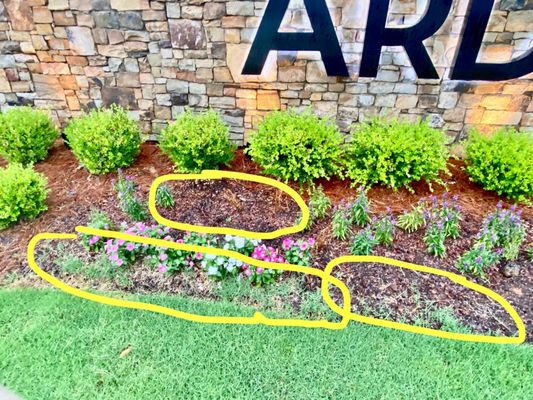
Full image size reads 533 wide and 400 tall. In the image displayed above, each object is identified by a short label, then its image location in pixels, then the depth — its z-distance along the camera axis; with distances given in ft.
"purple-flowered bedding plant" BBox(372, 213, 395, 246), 10.87
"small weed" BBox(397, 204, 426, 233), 11.34
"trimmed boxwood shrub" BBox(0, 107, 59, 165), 13.89
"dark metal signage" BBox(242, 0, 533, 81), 12.04
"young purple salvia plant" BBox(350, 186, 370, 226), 11.34
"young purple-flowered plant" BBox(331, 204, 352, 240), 11.15
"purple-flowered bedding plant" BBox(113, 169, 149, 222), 11.89
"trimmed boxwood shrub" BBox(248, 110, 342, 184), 12.31
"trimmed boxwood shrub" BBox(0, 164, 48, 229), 11.35
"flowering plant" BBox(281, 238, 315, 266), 10.53
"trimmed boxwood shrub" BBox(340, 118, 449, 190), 12.07
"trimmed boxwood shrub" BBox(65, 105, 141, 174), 13.16
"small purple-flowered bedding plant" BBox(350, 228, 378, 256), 10.69
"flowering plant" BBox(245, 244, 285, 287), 10.17
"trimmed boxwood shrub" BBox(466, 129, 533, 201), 11.85
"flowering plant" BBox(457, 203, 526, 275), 10.18
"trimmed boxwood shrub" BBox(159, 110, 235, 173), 12.80
